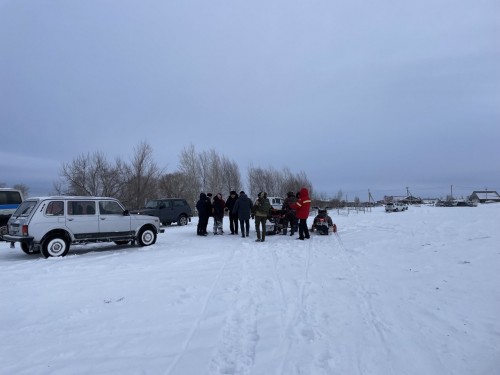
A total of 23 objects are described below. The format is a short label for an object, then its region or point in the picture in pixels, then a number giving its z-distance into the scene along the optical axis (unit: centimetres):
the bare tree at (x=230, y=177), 5466
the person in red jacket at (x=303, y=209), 1370
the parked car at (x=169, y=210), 2183
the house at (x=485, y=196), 9042
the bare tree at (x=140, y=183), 3866
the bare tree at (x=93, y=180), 3716
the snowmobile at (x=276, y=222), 1594
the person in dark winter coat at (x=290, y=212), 1538
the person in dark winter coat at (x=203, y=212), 1609
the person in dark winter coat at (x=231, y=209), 1617
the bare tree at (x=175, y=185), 4503
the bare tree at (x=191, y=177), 4862
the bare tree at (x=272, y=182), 5884
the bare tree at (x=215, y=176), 5259
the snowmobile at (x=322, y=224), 1568
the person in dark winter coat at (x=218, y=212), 1634
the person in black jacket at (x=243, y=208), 1490
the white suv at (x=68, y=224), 1080
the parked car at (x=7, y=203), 1633
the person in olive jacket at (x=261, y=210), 1373
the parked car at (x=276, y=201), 2544
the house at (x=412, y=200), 8331
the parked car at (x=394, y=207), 5090
